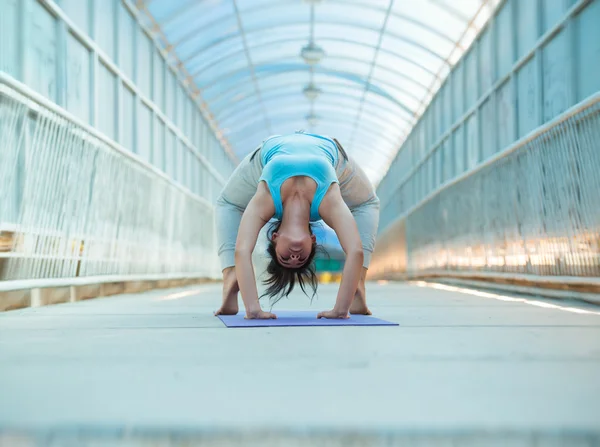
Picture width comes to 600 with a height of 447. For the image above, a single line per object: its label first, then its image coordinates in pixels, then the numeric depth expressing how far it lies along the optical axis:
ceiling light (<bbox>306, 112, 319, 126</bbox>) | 25.52
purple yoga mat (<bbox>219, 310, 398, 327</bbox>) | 4.09
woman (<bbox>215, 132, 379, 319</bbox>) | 4.43
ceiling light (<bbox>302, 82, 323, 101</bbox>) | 20.64
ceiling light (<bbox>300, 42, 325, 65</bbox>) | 16.91
